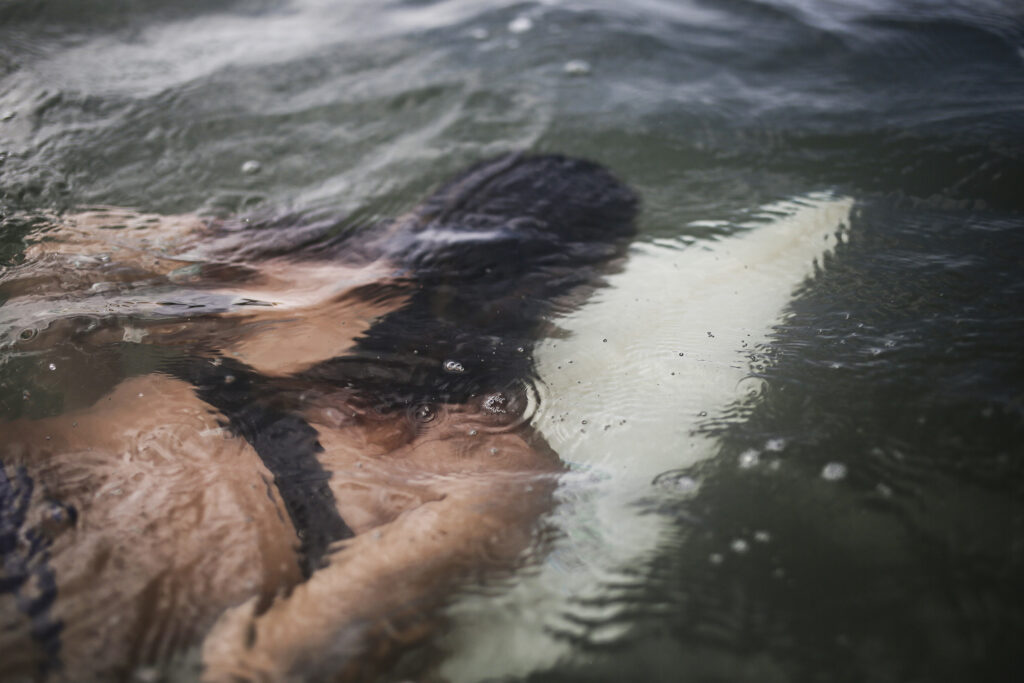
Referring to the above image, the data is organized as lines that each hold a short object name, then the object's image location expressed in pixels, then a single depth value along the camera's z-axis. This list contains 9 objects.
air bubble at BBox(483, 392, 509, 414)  1.46
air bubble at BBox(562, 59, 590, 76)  3.10
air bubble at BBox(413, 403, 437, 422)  1.43
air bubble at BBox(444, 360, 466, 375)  1.54
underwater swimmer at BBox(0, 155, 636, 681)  0.98
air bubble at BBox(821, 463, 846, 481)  1.19
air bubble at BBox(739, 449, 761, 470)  1.25
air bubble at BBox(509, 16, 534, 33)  3.42
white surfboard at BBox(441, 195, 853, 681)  1.03
